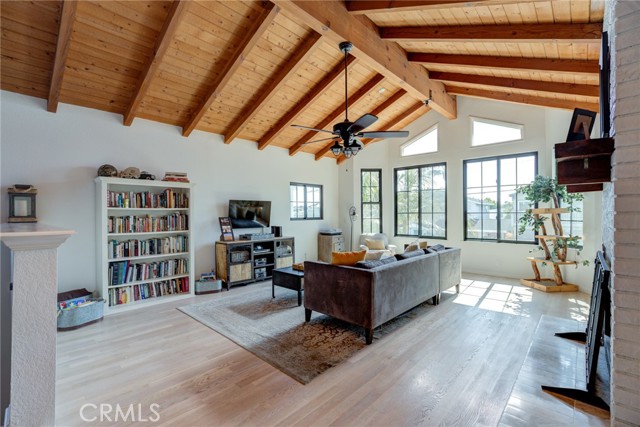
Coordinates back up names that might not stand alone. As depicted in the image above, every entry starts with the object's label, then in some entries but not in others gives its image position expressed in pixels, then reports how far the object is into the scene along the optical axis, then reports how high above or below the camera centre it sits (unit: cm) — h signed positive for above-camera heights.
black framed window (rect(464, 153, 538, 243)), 577 +29
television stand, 527 -91
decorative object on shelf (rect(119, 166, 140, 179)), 422 +56
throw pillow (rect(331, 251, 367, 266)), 337 -54
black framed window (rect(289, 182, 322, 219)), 702 +26
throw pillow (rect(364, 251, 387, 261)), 394 -61
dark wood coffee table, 414 -100
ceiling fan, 336 +97
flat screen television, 571 -3
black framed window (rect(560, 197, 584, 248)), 497 -17
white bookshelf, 409 -46
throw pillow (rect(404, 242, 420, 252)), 430 -54
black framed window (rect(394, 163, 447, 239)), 689 +25
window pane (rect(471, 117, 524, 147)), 585 +164
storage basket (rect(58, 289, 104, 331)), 341 -119
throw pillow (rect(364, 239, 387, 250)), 690 -78
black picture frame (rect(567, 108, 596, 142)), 230 +68
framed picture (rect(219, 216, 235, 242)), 546 -35
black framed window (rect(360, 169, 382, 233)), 775 +29
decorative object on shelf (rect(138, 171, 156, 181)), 437 +54
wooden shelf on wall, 184 +33
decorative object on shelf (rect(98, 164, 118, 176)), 408 +58
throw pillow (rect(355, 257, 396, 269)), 319 -58
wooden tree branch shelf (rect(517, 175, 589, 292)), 477 -27
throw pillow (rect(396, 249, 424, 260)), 373 -57
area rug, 273 -138
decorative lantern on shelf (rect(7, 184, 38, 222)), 345 +11
